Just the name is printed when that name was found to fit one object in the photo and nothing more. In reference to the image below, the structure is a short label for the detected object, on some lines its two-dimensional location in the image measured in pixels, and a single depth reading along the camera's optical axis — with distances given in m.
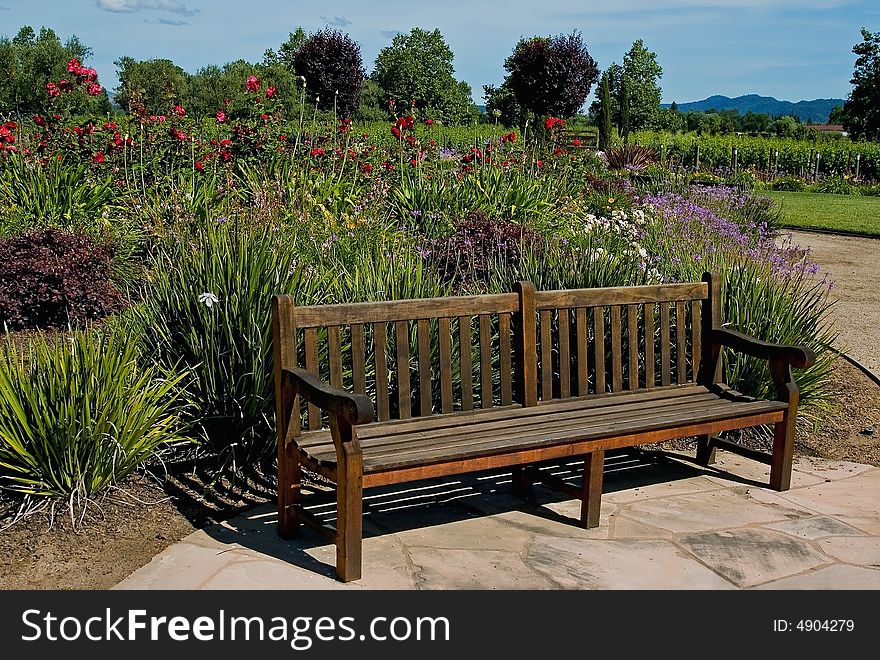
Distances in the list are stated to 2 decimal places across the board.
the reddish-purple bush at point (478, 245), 7.09
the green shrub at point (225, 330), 4.65
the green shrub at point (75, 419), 4.04
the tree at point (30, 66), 49.33
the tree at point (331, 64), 43.34
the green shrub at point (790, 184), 28.89
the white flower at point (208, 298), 4.57
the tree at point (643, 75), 86.69
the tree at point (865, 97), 38.97
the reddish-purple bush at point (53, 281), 6.43
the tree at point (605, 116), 34.07
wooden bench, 3.84
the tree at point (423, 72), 79.50
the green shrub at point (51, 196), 7.88
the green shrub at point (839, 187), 27.58
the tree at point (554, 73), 46.00
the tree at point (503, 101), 65.38
